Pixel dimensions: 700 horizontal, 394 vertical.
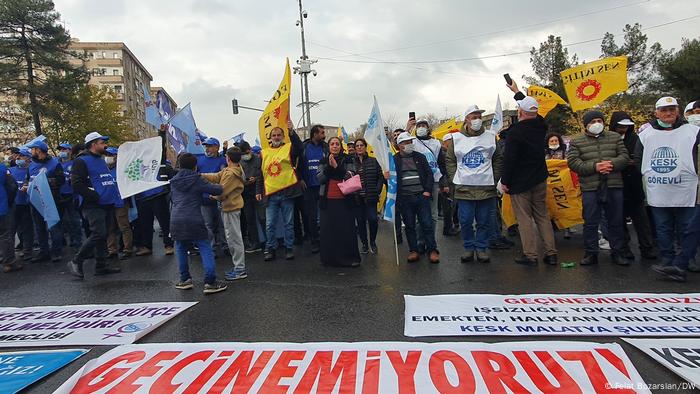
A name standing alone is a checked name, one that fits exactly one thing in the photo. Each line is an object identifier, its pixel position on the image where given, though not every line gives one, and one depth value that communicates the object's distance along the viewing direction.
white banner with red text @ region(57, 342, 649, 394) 2.64
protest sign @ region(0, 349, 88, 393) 2.98
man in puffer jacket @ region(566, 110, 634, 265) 5.47
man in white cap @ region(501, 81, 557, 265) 5.65
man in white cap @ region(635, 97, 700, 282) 4.70
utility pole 30.98
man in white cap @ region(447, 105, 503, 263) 5.98
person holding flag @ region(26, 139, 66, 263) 7.67
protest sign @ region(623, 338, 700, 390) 2.66
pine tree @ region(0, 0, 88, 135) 25.63
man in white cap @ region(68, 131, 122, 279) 6.25
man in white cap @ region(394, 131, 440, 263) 6.22
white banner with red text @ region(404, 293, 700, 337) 3.43
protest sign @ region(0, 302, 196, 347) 3.79
